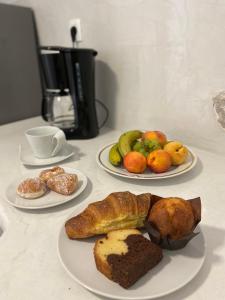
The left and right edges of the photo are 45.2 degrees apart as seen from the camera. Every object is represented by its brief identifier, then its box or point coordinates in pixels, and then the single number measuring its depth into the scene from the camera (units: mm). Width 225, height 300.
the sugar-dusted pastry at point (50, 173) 675
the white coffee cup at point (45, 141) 808
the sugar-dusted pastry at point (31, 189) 621
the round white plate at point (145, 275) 373
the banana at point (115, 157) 756
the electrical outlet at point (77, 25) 1071
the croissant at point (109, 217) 462
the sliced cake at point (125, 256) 379
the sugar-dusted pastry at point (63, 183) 627
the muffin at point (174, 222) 422
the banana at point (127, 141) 771
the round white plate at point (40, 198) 597
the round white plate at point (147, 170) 693
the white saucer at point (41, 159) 813
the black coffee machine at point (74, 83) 924
